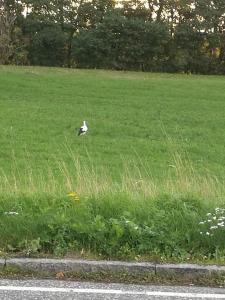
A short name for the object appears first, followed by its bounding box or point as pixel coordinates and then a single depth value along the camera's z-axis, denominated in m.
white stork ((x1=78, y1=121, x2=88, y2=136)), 20.12
